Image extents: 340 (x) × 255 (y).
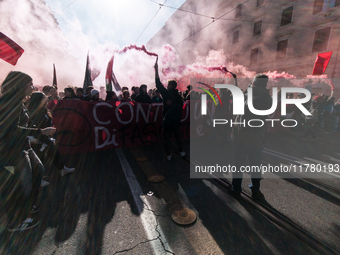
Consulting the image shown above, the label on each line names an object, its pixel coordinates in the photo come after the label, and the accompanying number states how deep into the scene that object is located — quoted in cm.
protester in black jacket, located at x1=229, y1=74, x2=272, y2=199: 264
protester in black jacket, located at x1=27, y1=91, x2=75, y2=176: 270
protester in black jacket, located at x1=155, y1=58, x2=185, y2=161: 414
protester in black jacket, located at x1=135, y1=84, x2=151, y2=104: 616
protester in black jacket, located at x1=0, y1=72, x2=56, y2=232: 168
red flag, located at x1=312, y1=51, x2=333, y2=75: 1282
